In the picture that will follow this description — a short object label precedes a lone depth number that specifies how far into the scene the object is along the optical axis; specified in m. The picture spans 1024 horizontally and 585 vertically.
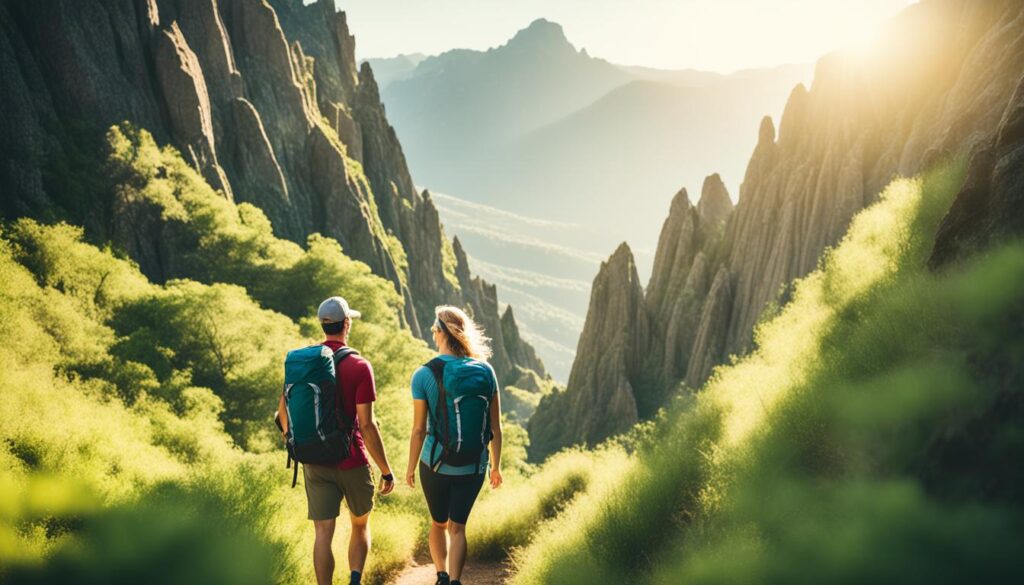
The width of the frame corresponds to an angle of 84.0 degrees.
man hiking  6.07
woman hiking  5.95
